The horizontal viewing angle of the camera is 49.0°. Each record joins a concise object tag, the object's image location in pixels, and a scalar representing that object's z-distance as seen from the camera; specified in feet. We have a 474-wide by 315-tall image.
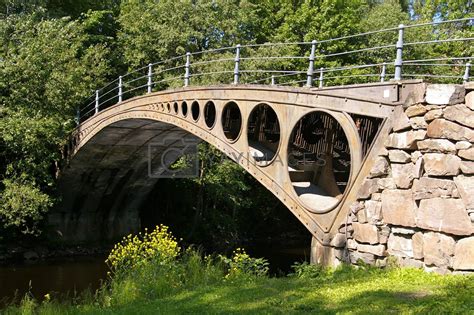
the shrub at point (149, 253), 33.30
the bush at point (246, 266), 30.68
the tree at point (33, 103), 60.70
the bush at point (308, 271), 27.68
